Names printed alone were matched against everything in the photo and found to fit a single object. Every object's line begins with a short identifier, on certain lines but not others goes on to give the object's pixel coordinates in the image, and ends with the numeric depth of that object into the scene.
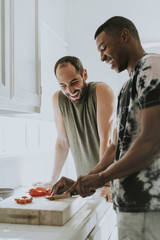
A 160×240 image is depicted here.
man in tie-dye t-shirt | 0.91
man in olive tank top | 1.77
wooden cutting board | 1.17
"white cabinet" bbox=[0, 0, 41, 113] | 1.29
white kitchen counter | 1.05
